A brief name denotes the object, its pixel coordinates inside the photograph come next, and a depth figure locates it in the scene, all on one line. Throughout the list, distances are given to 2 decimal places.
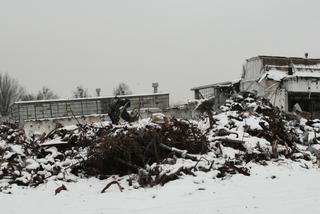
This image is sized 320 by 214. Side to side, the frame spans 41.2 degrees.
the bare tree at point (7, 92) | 55.08
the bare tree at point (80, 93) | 62.66
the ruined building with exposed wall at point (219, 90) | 21.60
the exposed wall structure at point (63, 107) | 25.22
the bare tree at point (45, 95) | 64.19
